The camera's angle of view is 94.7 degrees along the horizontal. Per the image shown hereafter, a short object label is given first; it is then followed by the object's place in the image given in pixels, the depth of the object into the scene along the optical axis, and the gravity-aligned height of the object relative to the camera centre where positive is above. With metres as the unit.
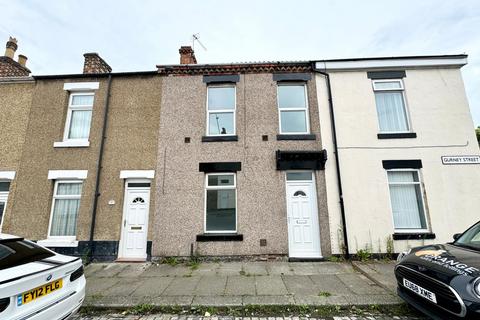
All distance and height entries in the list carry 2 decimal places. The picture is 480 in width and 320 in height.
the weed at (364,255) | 6.51 -1.49
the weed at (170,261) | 6.59 -1.59
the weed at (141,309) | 4.02 -1.83
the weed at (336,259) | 6.51 -1.59
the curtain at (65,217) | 7.18 -0.28
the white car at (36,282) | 2.41 -0.89
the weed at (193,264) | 6.20 -1.64
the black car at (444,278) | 2.77 -1.04
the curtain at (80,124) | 7.87 +2.96
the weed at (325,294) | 4.40 -1.76
